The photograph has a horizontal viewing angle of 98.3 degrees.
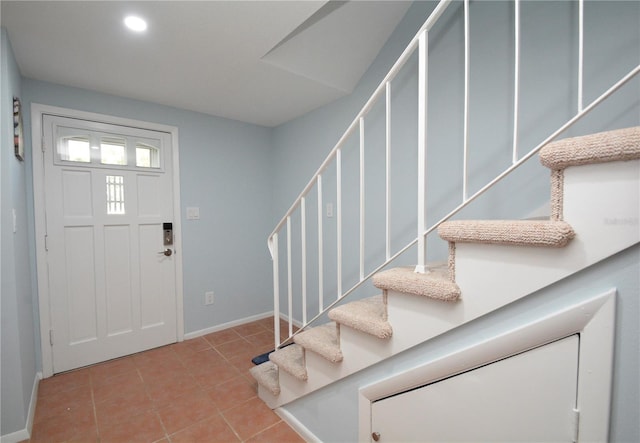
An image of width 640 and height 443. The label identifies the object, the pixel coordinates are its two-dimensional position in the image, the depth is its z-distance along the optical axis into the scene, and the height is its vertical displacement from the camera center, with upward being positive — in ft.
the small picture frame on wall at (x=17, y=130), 5.40 +1.62
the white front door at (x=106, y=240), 7.30 -0.84
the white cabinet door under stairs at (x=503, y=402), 2.46 -2.00
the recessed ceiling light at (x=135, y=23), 5.04 +3.48
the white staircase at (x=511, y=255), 2.06 -0.42
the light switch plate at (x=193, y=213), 9.30 -0.10
